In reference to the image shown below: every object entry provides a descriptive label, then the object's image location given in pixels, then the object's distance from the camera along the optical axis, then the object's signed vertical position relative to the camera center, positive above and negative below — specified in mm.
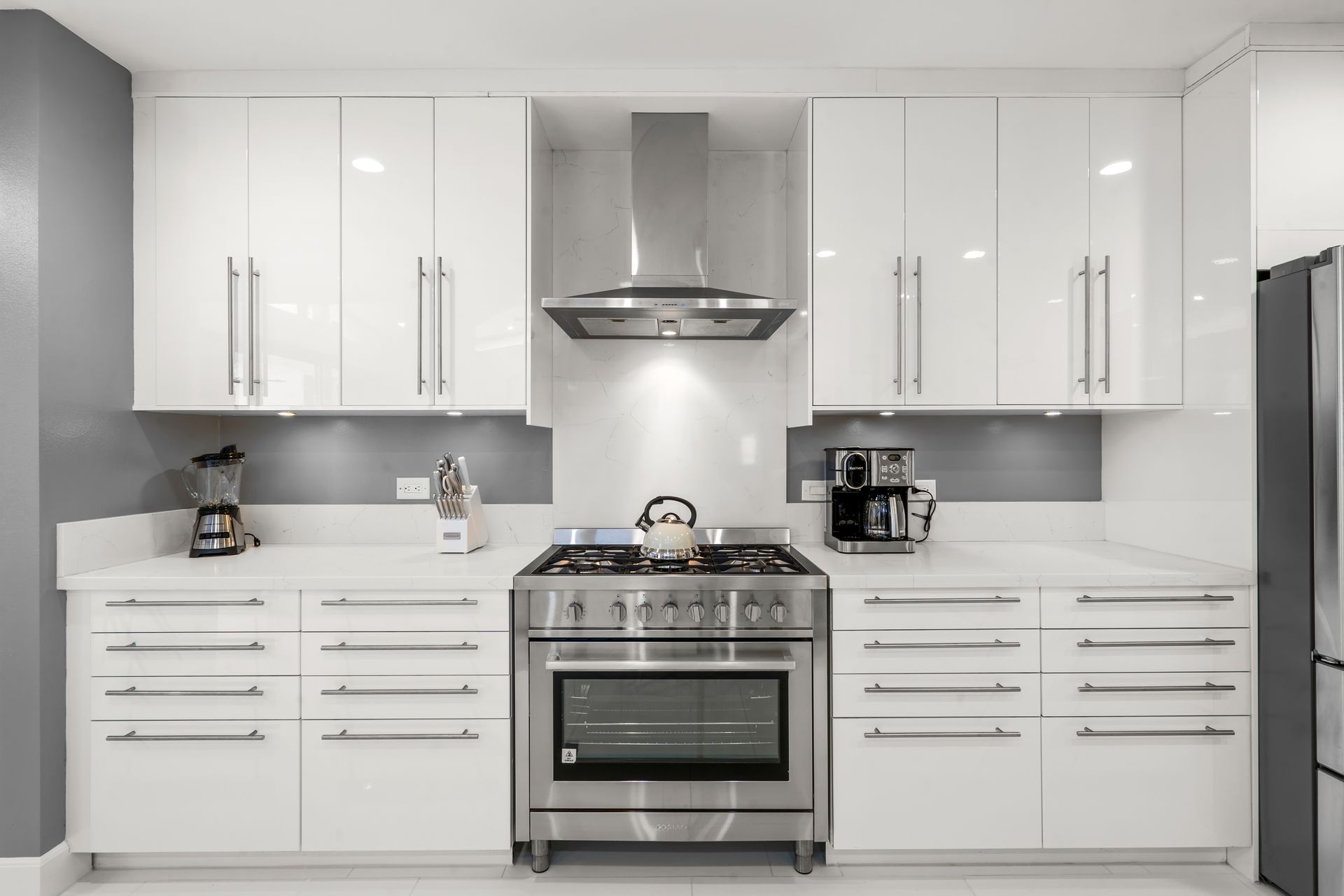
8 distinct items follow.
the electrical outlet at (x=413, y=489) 2754 -163
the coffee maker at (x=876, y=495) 2477 -172
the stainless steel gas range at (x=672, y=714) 2084 -809
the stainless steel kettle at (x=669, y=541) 2307 -315
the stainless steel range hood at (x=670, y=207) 2436 +856
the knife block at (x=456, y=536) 2434 -313
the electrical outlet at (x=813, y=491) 2762 -174
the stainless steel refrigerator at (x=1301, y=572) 1812 -343
